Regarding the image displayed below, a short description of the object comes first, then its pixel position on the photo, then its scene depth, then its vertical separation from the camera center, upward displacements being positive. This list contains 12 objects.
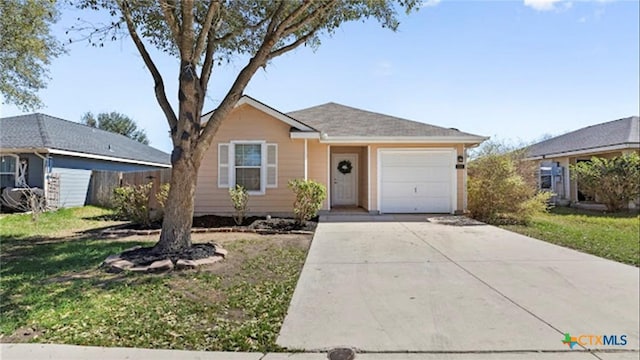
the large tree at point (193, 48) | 6.63 +2.59
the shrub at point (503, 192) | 12.16 -0.29
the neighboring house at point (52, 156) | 14.86 +1.22
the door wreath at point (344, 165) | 15.88 +0.80
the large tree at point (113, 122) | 42.78 +7.30
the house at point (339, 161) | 12.37 +0.80
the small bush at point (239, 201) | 10.81 -0.52
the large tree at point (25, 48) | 8.59 +3.51
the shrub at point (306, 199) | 10.72 -0.44
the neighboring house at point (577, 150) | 16.22 +1.58
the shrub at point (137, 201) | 10.38 -0.48
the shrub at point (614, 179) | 14.38 +0.16
